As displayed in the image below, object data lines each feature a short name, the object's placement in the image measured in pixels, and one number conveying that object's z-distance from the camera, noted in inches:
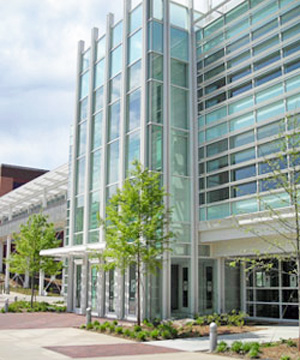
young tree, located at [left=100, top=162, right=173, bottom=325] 746.8
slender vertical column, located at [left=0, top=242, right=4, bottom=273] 2472.9
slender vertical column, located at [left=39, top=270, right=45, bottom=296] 1775.3
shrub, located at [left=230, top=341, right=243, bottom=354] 531.7
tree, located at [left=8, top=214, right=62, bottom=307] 1187.3
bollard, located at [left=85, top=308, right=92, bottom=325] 782.1
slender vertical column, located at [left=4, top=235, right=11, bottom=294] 1866.4
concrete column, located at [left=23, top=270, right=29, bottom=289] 2042.3
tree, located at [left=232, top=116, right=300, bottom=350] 740.6
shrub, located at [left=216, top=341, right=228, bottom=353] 544.7
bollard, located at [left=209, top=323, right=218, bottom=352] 553.3
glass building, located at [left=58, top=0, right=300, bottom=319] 840.9
